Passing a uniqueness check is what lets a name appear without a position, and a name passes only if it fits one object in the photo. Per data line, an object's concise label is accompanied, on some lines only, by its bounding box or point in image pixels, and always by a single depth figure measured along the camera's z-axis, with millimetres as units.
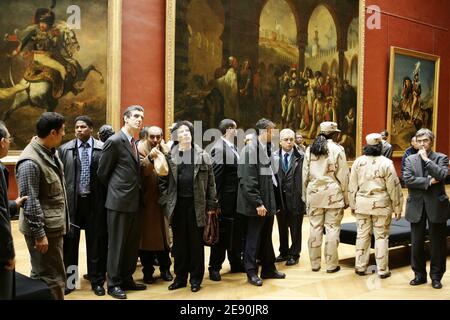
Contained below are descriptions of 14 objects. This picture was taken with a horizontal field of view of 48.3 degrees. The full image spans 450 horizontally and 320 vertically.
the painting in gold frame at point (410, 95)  16344
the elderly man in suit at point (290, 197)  7410
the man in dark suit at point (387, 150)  10328
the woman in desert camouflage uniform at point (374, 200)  6398
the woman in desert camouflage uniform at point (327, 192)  6730
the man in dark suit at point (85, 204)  5766
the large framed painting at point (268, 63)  11383
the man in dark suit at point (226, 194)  6504
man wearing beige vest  4137
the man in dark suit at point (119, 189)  5445
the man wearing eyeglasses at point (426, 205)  5984
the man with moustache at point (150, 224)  6074
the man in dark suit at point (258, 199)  6090
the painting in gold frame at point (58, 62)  9484
